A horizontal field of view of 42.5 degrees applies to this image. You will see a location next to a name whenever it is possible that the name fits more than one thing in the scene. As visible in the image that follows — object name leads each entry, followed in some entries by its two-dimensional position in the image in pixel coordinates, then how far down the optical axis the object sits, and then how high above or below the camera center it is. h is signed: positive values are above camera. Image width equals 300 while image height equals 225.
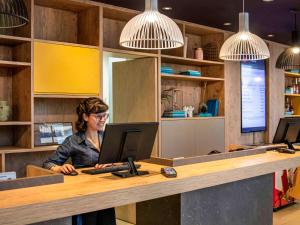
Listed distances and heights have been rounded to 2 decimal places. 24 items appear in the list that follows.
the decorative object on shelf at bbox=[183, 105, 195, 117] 5.42 -0.03
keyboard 2.58 -0.42
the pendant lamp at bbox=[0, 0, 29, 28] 2.16 +0.57
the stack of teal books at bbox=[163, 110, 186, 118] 5.13 -0.08
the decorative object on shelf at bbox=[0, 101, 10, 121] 3.74 -0.02
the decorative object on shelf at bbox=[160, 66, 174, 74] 5.03 +0.50
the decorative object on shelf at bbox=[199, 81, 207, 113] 5.81 +0.01
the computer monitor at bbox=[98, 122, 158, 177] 2.40 -0.23
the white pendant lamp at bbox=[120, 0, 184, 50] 2.72 +0.57
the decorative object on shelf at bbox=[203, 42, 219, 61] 5.79 +0.85
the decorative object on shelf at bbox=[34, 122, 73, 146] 4.02 -0.26
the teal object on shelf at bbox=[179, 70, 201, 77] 5.39 +0.49
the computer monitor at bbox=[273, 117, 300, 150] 3.75 -0.23
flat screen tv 6.30 +0.20
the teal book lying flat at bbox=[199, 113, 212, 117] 5.65 -0.11
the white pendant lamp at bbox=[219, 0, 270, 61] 3.53 +0.58
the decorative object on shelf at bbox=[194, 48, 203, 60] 5.55 +0.79
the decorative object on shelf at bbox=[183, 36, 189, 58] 5.23 +0.79
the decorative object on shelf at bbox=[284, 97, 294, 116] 7.44 +0.01
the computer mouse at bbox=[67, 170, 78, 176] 2.49 -0.42
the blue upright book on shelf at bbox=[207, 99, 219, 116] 5.85 +0.01
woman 2.83 -0.23
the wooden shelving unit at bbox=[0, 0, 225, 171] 3.75 +0.56
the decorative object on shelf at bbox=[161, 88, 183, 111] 5.45 +0.14
